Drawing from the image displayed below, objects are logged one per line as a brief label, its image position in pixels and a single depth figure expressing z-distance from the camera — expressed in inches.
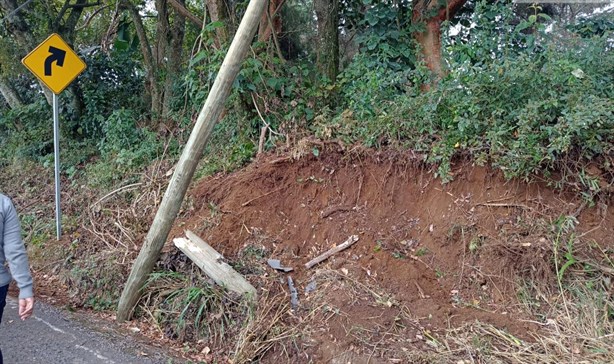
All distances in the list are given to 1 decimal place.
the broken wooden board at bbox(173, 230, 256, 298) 208.2
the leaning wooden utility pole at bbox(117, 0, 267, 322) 200.2
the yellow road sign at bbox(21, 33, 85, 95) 289.1
